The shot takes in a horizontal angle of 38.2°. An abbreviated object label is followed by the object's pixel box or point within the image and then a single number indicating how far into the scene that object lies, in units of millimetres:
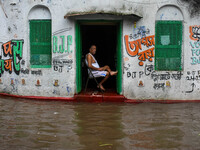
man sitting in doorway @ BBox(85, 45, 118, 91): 9469
